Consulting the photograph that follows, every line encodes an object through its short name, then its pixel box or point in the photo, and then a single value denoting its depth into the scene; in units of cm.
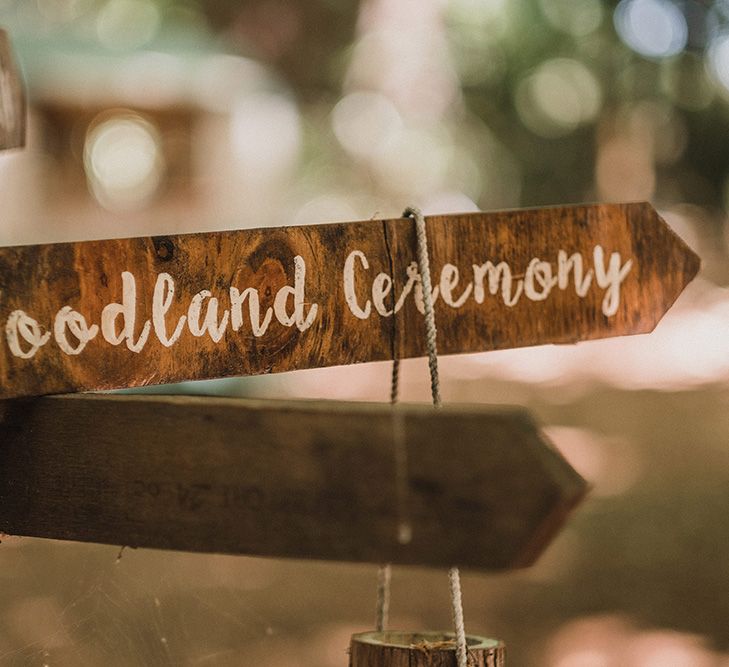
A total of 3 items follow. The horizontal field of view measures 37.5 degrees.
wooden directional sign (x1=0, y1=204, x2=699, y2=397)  128
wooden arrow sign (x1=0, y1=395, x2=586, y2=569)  107
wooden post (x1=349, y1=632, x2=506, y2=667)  148
